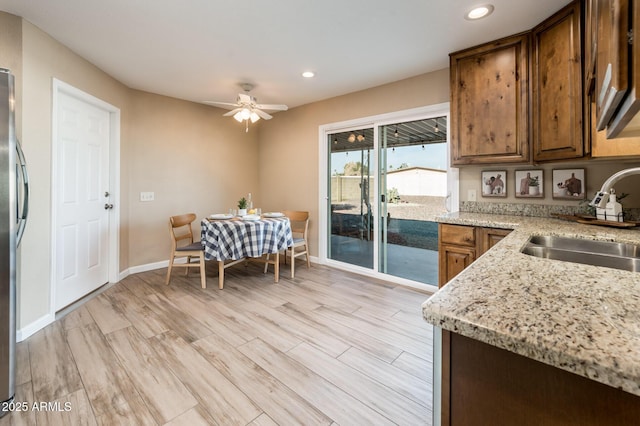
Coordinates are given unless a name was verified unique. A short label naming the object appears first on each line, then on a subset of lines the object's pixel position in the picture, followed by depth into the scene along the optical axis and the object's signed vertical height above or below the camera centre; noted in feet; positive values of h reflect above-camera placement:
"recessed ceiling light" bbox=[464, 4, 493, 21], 6.92 +4.96
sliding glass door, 11.02 +0.86
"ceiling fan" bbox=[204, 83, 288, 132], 10.69 +3.92
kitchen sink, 4.40 -0.65
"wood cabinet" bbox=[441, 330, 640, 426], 1.60 -1.12
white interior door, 9.14 +0.47
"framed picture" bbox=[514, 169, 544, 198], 8.48 +0.89
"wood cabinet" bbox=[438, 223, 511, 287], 7.52 -0.86
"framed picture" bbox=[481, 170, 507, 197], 9.13 +0.97
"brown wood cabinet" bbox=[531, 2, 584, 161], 6.50 +3.04
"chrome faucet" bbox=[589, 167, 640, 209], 4.92 +0.44
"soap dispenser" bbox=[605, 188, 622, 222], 6.34 +0.07
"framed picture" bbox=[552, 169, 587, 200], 7.77 +0.80
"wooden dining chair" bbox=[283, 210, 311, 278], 12.77 -0.91
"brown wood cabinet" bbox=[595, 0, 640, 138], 1.90 +1.13
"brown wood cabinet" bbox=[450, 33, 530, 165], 7.86 +3.18
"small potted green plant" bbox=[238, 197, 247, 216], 12.12 +0.19
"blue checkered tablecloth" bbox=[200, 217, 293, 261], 10.68 -0.96
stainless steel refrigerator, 4.86 -0.40
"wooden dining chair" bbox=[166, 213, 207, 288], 11.02 -1.42
